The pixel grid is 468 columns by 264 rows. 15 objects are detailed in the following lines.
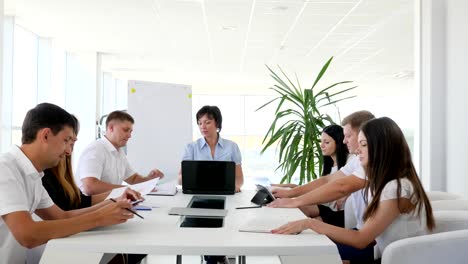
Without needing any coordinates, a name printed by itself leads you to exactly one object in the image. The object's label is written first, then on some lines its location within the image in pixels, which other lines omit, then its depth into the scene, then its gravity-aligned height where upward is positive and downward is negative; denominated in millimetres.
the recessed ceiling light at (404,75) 11413 +1422
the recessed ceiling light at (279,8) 5973 +1529
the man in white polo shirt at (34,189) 1729 -205
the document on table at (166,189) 3309 -383
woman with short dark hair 4141 -113
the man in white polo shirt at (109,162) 3271 -202
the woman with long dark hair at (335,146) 3734 -89
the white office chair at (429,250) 1890 -442
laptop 3365 -287
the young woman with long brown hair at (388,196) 2047 -261
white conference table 1726 -397
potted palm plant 4840 -19
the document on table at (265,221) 2043 -390
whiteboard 5625 +65
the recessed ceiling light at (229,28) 7077 +1529
